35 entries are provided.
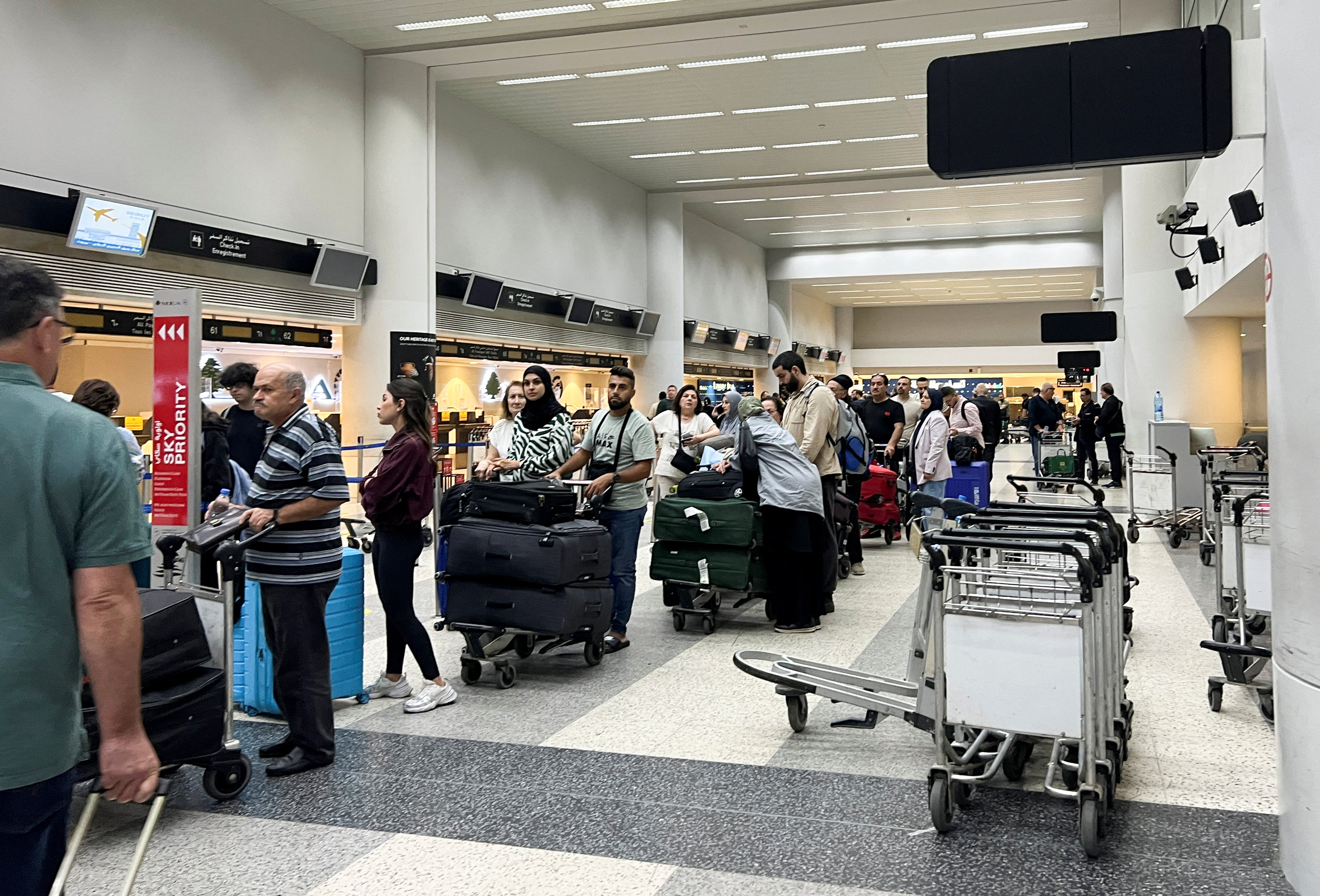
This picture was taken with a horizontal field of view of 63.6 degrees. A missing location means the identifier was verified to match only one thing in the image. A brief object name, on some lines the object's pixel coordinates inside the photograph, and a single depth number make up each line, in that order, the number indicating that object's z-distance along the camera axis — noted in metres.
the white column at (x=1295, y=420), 2.91
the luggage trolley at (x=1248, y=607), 4.77
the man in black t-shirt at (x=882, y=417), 11.73
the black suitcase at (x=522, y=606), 5.31
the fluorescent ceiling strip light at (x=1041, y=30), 13.12
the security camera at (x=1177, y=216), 10.72
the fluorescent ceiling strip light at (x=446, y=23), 12.38
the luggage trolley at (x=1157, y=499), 10.46
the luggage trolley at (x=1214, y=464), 8.49
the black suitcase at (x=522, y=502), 5.45
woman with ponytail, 5.00
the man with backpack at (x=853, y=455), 9.30
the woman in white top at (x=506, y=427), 6.41
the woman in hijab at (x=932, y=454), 9.76
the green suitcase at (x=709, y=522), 6.57
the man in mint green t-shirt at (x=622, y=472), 6.24
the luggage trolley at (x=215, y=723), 3.59
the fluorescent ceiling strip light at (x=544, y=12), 12.06
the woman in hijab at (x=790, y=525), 6.47
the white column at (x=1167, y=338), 13.88
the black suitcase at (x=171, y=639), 3.62
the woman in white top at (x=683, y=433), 10.41
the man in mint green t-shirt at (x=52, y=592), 1.75
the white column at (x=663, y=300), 22.12
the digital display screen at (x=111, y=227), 9.38
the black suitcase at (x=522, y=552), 5.29
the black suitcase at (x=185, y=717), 3.52
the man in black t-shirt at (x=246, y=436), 7.46
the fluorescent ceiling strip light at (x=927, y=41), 13.39
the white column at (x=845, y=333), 39.50
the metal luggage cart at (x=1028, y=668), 3.34
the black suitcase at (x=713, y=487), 6.79
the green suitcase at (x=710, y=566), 6.57
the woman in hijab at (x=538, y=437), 5.93
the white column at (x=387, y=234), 13.30
